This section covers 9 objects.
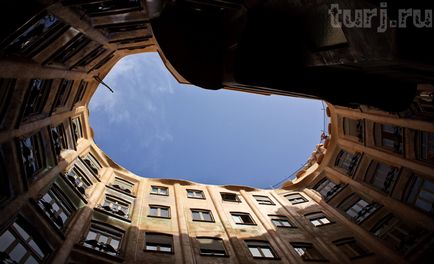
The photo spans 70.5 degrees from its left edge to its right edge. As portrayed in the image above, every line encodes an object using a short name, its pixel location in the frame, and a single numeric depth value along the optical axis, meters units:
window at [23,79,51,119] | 11.19
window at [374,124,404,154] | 16.20
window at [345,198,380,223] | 16.97
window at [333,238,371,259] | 14.75
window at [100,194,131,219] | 15.59
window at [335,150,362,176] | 20.05
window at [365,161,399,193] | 16.53
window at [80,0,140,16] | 10.86
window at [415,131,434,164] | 14.16
